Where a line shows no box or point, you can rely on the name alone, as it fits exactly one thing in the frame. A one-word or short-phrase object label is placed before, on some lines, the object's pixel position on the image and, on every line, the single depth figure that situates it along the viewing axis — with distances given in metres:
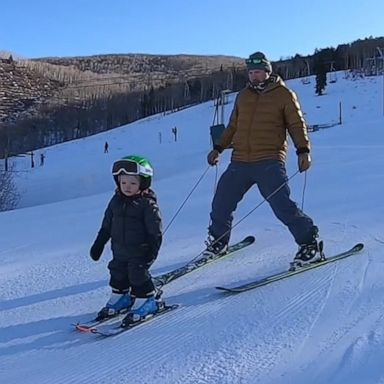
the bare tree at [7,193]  29.68
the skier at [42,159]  52.41
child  3.81
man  4.75
